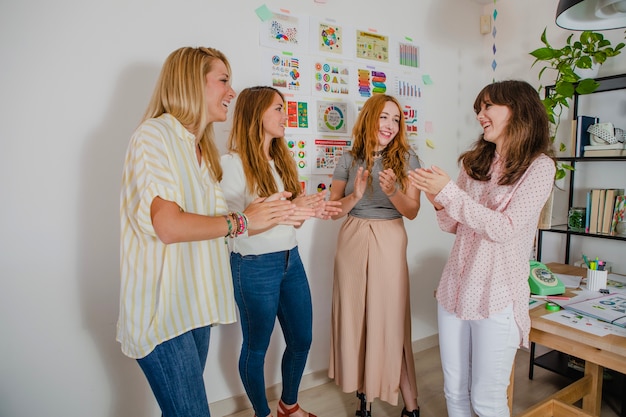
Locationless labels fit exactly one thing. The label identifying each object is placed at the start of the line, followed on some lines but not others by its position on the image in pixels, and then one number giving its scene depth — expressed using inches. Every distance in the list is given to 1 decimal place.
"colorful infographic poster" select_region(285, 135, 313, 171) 88.7
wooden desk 52.2
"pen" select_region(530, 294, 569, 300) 69.5
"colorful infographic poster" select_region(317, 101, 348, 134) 92.4
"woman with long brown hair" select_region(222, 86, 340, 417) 66.7
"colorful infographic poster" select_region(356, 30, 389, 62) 97.0
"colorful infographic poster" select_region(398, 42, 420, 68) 104.8
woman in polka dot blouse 53.4
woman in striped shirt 41.3
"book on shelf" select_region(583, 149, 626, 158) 87.0
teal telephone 71.3
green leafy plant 88.0
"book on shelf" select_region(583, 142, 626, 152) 87.1
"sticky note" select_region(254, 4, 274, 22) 81.7
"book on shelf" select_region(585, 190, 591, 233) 93.3
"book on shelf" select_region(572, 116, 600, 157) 92.9
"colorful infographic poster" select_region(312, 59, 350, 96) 91.0
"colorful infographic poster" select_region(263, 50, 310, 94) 84.3
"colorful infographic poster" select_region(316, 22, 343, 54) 90.6
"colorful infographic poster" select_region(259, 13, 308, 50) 83.4
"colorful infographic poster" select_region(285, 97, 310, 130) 87.6
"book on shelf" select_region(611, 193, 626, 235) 87.7
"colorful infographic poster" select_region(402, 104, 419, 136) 106.9
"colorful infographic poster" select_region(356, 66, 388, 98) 97.8
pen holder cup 73.3
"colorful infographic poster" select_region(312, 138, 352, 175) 92.8
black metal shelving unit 87.9
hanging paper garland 116.9
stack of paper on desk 59.3
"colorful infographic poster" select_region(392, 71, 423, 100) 104.4
